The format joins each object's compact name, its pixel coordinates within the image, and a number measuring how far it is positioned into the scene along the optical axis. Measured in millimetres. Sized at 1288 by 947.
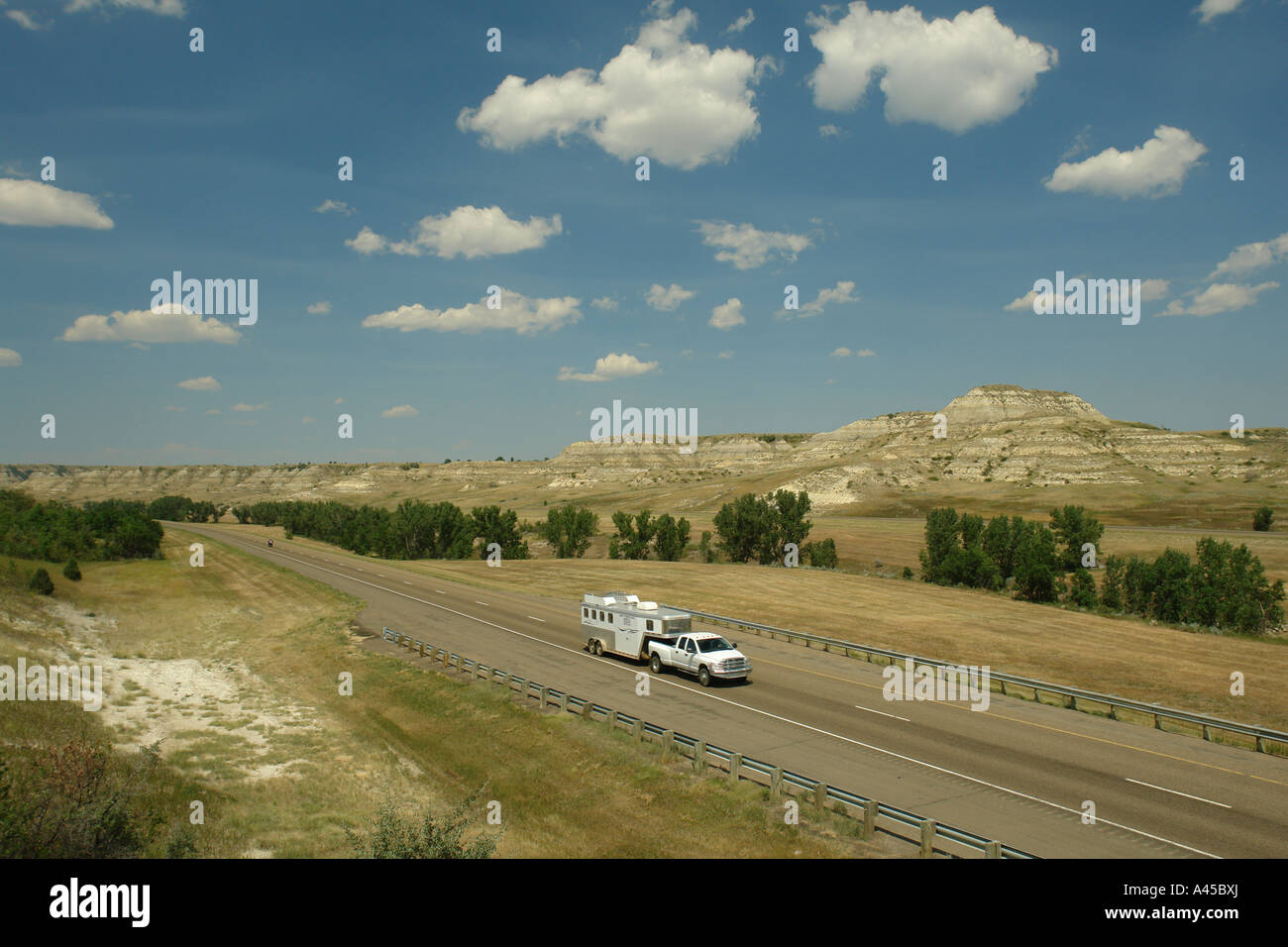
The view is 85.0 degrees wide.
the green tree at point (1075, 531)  83188
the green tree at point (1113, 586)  66562
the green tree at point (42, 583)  50825
